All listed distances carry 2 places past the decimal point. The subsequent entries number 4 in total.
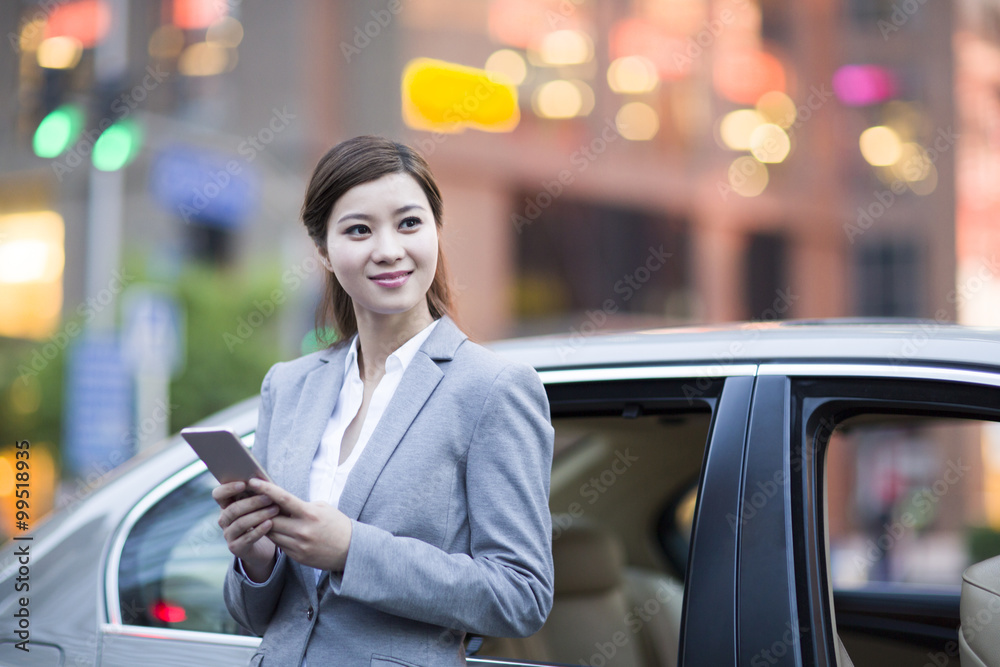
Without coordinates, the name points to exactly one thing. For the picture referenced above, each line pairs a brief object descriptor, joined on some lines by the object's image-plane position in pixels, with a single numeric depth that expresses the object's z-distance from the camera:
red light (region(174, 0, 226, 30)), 19.64
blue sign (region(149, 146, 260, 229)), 18.53
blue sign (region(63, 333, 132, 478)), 8.54
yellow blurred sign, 19.95
